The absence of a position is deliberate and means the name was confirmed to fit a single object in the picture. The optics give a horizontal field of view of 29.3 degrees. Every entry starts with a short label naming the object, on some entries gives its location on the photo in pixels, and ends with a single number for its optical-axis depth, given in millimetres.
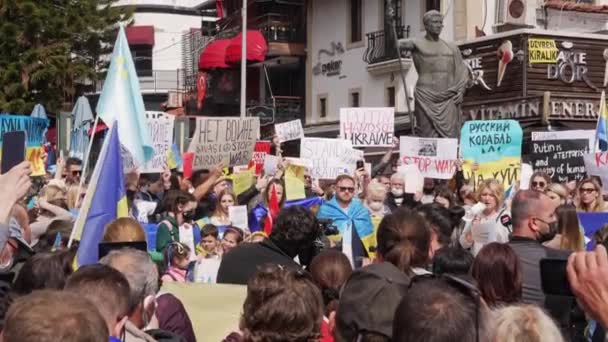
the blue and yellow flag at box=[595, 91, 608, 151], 12734
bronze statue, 13430
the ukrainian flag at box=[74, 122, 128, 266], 6649
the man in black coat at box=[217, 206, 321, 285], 6297
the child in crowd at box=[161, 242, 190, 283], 7861
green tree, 26781
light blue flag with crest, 9641
